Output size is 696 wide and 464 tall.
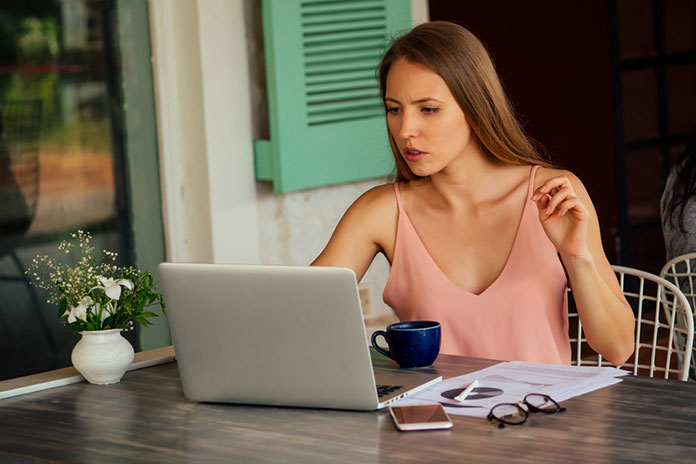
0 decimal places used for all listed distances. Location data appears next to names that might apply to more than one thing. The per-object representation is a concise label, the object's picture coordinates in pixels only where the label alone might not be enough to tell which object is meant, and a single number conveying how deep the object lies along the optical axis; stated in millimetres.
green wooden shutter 4899
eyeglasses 2901
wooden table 2787
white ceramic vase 3260
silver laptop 2966
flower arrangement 3293
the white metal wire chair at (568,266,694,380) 3485
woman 3459
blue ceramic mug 3182
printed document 2986
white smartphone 2886
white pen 3003
